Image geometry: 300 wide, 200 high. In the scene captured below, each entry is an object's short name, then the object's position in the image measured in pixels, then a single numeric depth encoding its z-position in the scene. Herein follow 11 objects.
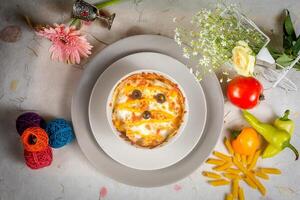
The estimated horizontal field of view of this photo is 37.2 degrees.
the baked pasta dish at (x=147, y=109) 1.51
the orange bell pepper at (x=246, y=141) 1.56
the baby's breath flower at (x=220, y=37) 1.45
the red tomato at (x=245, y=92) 1.54
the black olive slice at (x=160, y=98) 1.50
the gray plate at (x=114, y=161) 1.56
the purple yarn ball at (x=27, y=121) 1.55
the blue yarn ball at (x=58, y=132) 1.53
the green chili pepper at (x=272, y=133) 1.55
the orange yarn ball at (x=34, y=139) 1.47
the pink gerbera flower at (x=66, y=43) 1.54
